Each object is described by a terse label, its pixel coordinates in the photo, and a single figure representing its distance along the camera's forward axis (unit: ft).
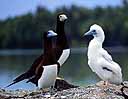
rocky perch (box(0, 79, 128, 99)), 52.90
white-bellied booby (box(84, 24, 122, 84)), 57.25
